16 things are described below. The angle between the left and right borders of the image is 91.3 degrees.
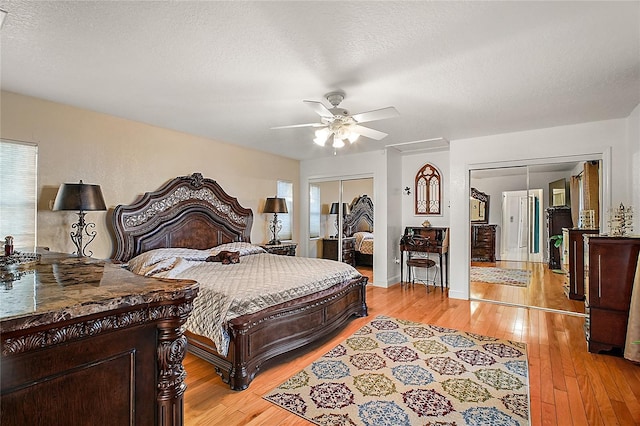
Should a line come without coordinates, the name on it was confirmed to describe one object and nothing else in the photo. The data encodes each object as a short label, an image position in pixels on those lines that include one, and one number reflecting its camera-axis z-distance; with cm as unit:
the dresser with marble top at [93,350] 76
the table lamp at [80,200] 310
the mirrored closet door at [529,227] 427
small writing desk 550
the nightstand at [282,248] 550
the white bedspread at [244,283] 254
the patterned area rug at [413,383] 209
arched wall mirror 588
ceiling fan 281
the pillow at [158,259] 350
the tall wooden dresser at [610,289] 297
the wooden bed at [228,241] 251
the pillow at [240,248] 462
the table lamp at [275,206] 557
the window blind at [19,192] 307
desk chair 543
